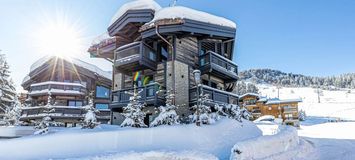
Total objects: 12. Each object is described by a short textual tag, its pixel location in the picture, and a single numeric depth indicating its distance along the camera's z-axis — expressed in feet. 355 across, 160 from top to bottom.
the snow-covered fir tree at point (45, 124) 48.29
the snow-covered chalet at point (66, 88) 88.69
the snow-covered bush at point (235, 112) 56.13
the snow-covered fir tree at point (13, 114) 84.59
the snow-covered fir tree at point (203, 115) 46.52
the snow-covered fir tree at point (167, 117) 46.24
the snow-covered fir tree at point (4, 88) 83.91
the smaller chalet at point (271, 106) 150.30
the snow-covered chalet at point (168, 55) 57.06
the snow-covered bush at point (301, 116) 163.54
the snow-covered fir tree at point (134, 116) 48.26
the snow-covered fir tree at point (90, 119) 49.01
